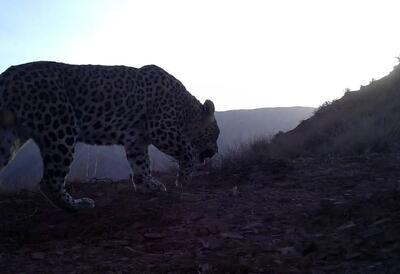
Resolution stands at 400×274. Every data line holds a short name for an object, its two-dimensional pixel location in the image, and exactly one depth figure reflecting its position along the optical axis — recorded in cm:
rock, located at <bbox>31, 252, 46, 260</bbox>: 545
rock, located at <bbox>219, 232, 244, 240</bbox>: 578
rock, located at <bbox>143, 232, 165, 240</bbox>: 596
